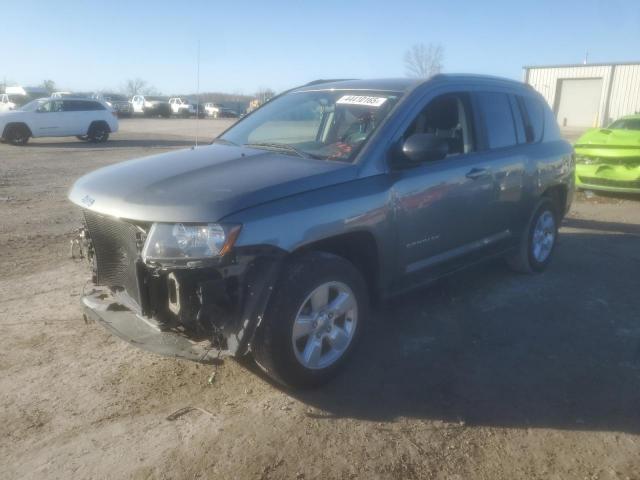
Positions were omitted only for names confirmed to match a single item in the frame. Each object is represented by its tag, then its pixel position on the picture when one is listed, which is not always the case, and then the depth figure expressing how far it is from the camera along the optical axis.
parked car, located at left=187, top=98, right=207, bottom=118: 48.78
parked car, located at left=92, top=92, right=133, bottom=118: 42.84
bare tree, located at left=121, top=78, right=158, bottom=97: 98.25
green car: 9.20
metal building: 33.47
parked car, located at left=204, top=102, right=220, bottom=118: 47.38
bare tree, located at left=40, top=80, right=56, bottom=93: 80.56
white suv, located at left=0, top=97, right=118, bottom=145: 18.70
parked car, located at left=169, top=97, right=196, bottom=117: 47.09
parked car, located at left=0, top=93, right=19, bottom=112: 31.09
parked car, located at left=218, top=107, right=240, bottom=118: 47.03
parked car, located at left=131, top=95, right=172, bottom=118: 45.03
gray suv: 2.91
